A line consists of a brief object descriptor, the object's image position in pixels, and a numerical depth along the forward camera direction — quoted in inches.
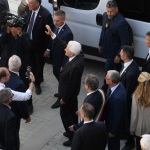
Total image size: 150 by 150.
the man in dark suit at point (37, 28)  561.0
